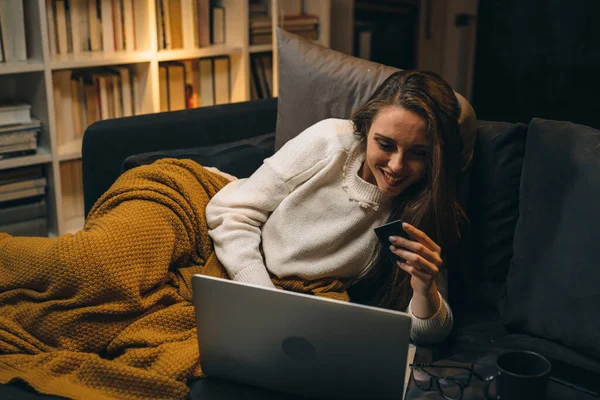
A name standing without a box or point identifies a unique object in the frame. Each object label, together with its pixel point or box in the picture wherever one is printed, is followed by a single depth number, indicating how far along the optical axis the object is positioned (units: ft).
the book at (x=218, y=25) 10.21
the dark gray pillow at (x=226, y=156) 6.43
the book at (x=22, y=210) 8.89
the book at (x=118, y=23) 9.39
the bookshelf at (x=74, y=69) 8.70
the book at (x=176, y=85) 9.95
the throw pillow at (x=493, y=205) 5.45
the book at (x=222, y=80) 10.32
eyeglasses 4.26
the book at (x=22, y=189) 8.84
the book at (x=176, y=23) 9.64
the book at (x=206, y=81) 10.23
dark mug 3.59
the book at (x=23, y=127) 8.66
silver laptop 3.65
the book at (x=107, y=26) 9.32
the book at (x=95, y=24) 9.26
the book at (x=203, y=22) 9.93
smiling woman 5.01
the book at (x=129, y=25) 9.43
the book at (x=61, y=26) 9.00
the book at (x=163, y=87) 9.86
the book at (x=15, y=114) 8.76
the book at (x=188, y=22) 9.75
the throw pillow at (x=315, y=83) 6.18
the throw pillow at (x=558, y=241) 4.67
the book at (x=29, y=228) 9.00
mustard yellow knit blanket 4.55
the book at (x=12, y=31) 8.56
